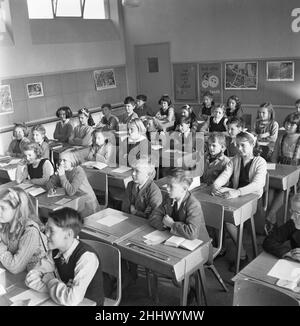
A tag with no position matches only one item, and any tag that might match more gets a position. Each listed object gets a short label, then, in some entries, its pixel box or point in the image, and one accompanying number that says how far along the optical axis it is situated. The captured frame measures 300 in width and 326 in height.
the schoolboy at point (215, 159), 4.81
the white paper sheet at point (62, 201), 4.41
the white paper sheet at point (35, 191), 4.74
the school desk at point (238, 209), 3.94
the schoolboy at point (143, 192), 3.99
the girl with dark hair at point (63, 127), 8.39
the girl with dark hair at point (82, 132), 7.63
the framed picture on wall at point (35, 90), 9.54
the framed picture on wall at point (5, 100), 9.09
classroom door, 11.05
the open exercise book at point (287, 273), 2.61
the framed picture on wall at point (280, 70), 9.03
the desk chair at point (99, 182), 4.99
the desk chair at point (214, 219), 3.66
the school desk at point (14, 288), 2.59
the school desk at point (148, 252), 3.05
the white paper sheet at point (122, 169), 5.49
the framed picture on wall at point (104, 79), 10.92
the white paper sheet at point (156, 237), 3.35
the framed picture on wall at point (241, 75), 9.57
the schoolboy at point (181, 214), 3.33
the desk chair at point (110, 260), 2.92
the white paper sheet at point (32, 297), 2.61
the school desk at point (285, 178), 4.83
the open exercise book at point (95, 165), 5.68
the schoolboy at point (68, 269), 2.52
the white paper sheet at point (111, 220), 3.80
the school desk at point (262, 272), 2.61
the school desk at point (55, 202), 4.36
